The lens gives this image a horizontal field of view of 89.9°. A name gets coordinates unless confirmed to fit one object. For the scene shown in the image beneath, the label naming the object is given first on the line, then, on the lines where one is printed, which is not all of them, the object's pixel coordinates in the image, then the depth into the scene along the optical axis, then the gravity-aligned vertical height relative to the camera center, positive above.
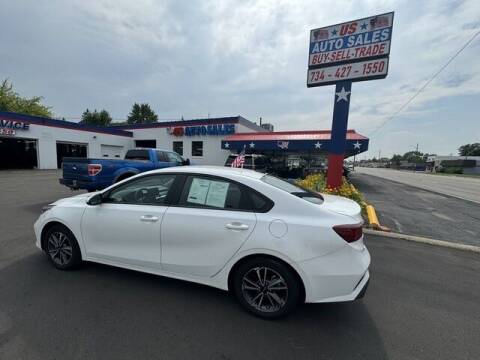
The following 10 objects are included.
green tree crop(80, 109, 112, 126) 57.13 +7.51
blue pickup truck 6.88 -0.65
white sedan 2.41 -0.89
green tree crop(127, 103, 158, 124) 62.00 +9.84
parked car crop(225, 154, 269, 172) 15.29 -0.38
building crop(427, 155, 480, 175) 63.47 -0.08
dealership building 18.53 +1.17
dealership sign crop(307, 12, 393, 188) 7.27 +3.17
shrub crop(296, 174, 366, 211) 7.41 -0.98
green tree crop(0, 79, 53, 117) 32.88 +6.18
